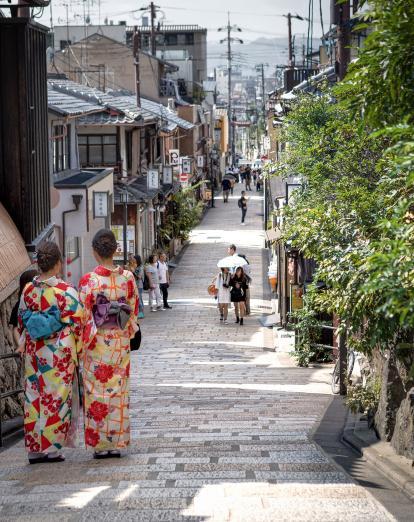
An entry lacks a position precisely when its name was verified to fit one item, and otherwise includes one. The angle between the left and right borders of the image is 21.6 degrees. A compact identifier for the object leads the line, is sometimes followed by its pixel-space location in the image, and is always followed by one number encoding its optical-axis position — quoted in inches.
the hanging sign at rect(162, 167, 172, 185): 1791.3
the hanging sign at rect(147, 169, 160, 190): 1513.3
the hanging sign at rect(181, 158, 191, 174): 2164.1
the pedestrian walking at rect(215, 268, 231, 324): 1065.5
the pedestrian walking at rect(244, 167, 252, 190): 3285.9
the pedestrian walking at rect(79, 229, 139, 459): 332.5
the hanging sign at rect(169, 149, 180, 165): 2011.6
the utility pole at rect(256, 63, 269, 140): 4503.0
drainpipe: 973.6
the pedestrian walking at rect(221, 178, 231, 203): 2929.4
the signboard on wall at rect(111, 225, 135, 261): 1340.3
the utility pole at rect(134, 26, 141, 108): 1627.5
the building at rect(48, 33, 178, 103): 2261.3
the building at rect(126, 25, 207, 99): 4247.0
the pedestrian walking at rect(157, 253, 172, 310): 1189.1
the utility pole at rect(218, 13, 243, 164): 4721.5
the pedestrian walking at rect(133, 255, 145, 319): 1162.0
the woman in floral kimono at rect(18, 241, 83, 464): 328.5
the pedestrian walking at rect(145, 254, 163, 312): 1179.9
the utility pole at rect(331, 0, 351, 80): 751.0
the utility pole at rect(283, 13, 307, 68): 2320.1
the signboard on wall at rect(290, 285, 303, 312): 882.1
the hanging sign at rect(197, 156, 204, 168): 2751.0
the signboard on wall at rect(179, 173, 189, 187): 2161.7
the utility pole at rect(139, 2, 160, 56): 2726.4
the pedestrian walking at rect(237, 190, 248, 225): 2221.5
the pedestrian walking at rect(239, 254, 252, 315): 1064.8
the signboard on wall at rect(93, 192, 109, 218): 1036.5
